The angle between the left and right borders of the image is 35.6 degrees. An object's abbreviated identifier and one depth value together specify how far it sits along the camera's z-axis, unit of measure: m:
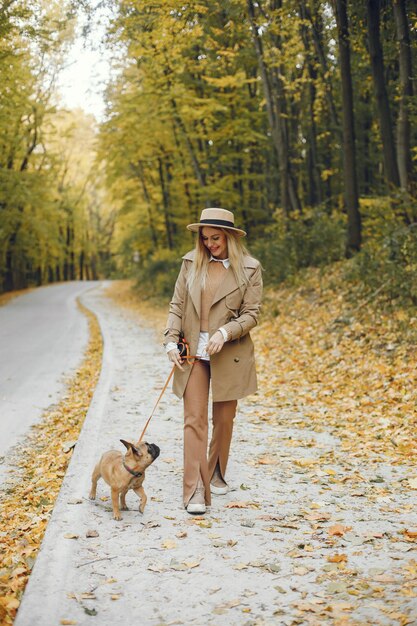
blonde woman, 5.11
